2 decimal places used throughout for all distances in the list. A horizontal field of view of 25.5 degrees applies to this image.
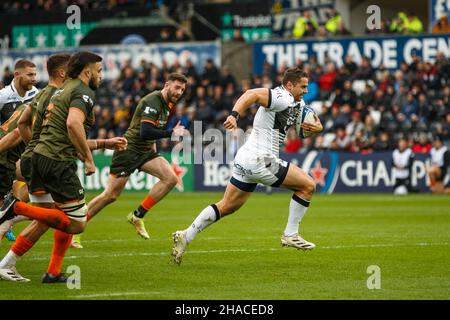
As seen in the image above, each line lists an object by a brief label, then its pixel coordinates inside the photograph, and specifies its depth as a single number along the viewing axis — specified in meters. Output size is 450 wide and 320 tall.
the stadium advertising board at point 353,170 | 30.12
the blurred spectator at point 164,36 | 37.75
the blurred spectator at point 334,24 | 35.06
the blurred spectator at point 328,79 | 32.88
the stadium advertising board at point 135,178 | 31.92
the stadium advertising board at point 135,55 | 36.47
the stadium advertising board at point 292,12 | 38.84
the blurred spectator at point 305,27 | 35.09
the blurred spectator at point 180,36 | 37.41
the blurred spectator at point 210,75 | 34.59
